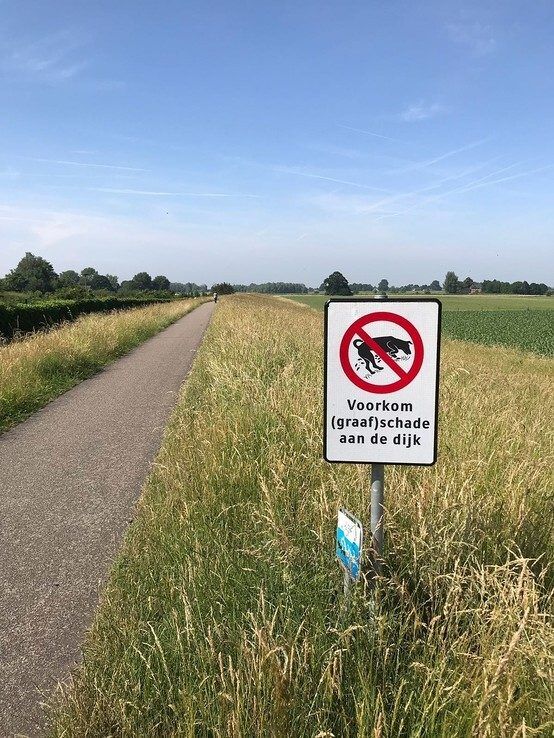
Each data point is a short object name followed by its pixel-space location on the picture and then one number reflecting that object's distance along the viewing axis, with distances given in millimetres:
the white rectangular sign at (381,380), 1854
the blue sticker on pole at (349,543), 1896
